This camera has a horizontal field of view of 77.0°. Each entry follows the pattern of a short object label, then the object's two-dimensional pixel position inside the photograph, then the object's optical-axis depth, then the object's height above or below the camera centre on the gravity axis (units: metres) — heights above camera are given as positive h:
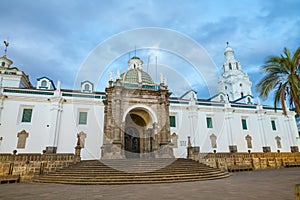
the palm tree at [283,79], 13.33 +5.27
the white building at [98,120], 22.81 +4.60
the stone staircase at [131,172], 11.38 -1.21
